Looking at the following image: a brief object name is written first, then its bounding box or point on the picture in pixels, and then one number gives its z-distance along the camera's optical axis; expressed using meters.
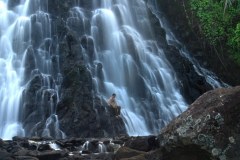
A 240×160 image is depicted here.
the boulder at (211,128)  8.88
